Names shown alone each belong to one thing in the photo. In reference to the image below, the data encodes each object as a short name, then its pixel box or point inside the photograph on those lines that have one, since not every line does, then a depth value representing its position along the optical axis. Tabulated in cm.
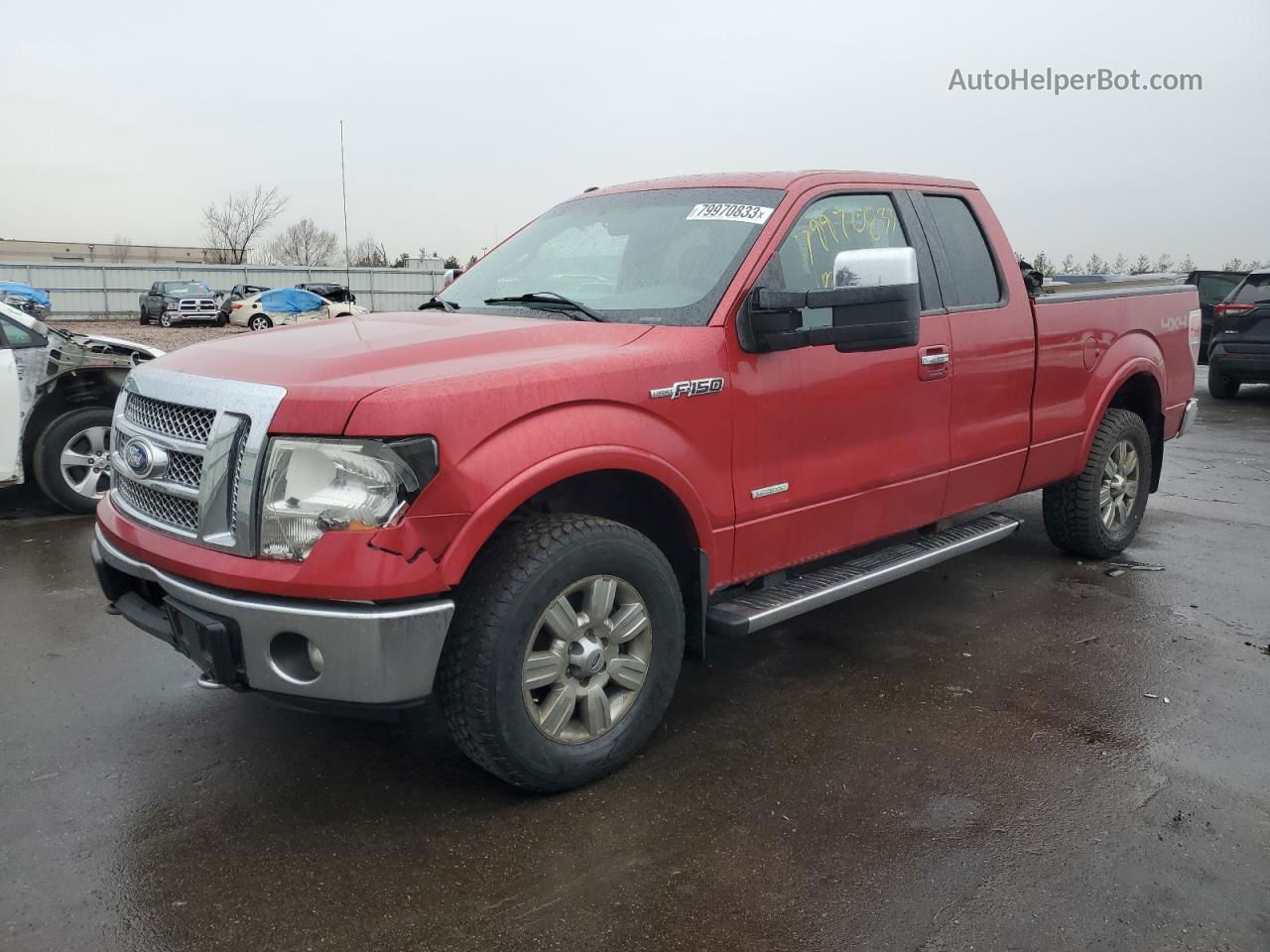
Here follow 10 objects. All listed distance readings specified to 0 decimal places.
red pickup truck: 274
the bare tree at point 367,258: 4948
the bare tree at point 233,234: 7044
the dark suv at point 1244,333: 1272
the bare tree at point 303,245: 7138
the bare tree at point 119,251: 9675
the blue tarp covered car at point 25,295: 2548
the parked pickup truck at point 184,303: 3173
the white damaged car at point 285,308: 3036
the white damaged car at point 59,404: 658
